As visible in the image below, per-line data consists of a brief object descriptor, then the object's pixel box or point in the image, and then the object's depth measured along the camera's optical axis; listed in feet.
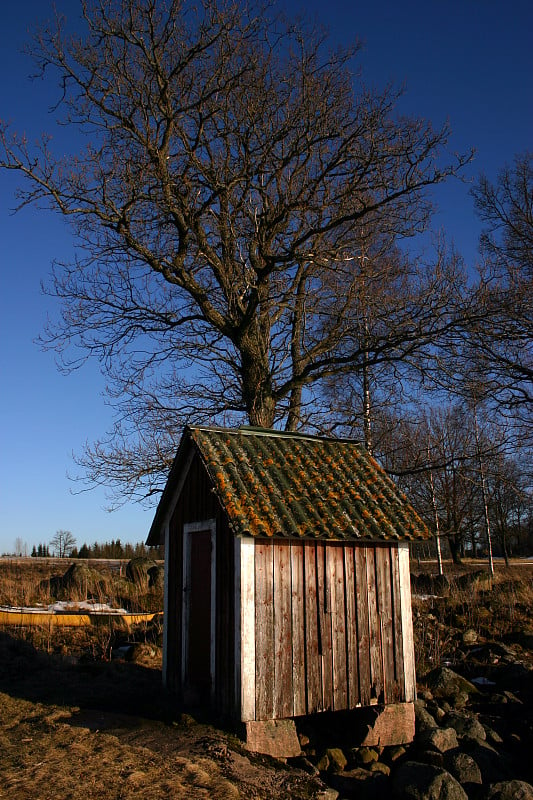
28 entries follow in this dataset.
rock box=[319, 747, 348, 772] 26.53
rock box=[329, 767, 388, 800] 24.86
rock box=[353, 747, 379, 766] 27.58
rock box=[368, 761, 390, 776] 27.09
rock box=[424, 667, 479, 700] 39.14
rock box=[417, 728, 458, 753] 29.45
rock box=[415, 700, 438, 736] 31.89
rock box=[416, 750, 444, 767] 27.91
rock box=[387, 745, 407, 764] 28.85
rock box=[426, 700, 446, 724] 34.21
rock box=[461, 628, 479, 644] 51.70
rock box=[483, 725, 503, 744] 33.14
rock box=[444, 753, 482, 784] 27.22
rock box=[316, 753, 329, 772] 26.14
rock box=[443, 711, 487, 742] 32.22
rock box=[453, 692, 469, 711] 38.42
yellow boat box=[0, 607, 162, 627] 47.96
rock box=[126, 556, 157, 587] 68.95
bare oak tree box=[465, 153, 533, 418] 46.62
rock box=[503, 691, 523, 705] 39.52
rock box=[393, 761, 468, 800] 24.03
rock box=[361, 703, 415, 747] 29.45
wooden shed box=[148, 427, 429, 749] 27.12
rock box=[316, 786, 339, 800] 22.47
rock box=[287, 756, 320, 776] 25.33
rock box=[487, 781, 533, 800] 24.62
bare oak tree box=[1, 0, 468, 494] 43.14
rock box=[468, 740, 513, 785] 28.81
